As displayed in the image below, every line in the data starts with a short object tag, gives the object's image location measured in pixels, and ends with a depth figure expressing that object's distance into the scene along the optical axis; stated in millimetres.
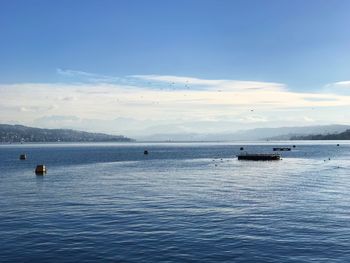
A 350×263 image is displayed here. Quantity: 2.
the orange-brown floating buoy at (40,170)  122125
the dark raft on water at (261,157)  192250
